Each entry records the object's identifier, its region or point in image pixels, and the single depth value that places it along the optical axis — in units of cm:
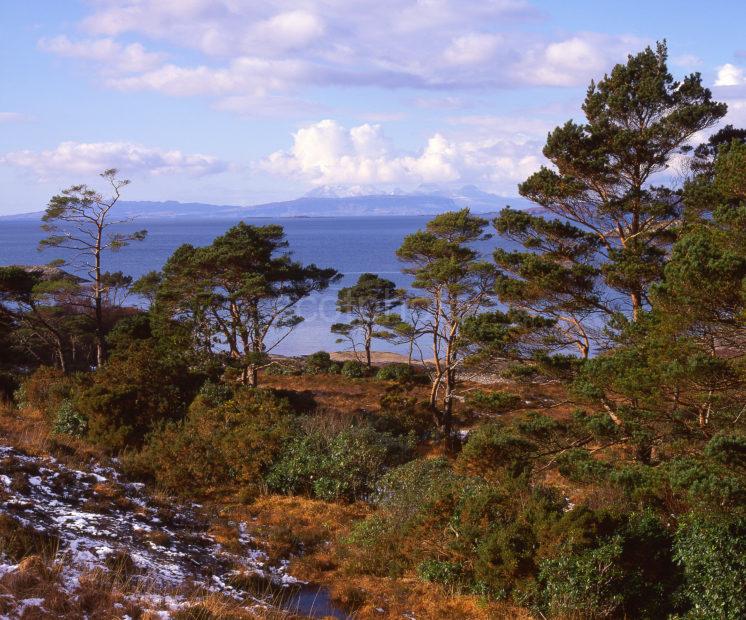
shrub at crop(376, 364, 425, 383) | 3427
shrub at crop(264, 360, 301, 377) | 3629
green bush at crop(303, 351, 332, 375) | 3753
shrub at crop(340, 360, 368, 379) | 3591
